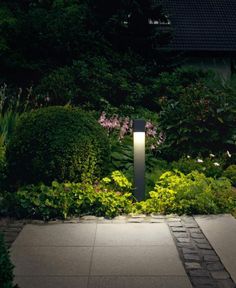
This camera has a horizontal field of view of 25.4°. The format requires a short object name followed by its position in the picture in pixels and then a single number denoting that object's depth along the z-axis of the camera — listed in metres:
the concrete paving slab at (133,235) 6.00
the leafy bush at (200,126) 10.88
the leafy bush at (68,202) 7.25
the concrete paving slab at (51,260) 4.97
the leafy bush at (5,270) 3.36
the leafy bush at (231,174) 9.51
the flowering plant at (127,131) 10.90
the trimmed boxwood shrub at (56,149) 8.12
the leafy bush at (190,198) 7.47
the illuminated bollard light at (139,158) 7.97
